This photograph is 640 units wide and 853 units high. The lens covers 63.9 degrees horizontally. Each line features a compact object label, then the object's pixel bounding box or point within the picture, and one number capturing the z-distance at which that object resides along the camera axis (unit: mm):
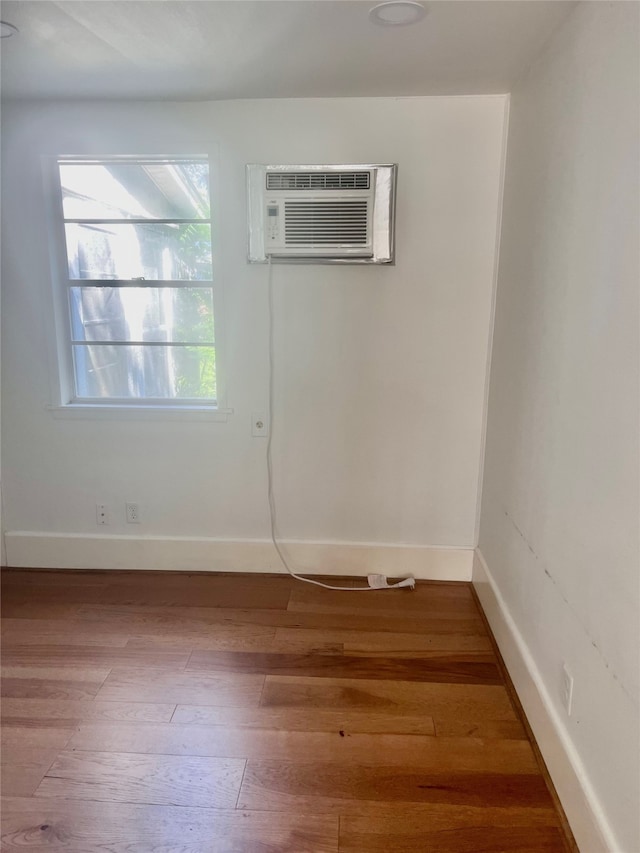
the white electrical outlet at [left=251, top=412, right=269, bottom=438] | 2633
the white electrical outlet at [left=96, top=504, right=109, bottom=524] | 2801
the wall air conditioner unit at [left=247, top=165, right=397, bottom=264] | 2340
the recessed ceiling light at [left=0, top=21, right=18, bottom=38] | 1683
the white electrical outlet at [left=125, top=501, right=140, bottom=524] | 2789
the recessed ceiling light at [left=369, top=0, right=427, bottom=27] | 1538
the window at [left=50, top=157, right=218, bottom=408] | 2557
